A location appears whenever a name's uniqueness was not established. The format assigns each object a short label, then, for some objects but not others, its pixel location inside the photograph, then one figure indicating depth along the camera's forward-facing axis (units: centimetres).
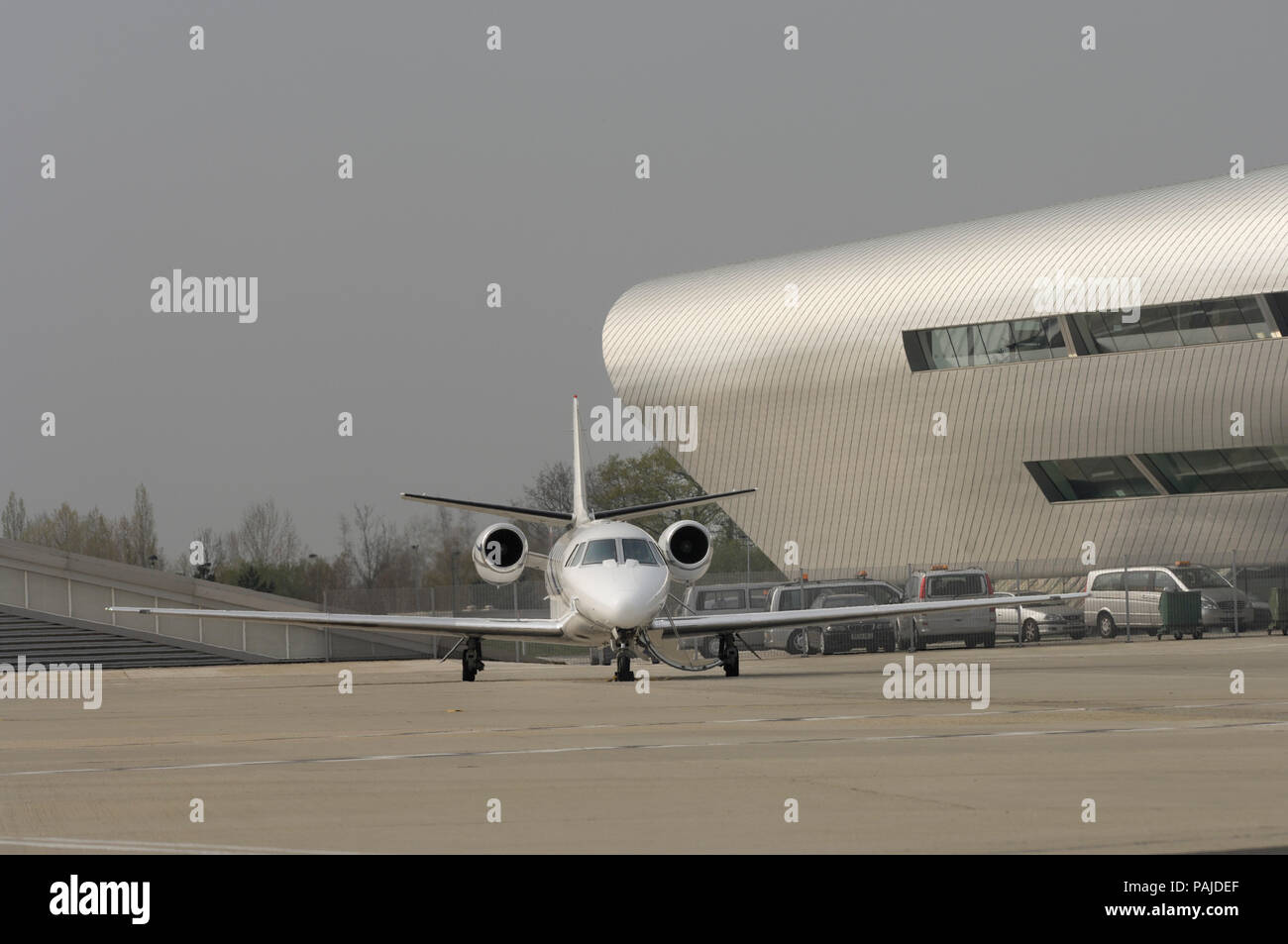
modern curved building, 6025
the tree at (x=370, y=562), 11325
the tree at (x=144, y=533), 10971
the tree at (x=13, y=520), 11142
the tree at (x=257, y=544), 11650
